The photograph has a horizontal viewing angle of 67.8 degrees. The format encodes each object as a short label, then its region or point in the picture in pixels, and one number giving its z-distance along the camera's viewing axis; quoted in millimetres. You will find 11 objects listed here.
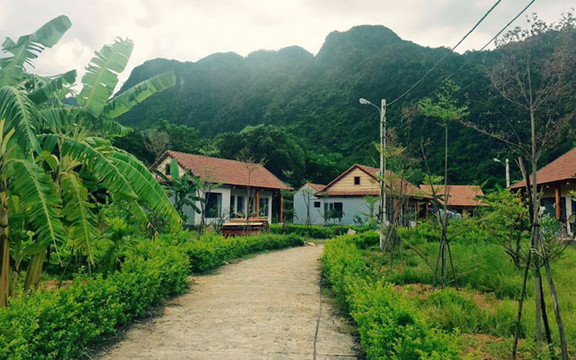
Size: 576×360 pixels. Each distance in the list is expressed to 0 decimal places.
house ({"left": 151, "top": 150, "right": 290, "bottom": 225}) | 25422
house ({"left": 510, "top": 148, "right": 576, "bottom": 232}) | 19480
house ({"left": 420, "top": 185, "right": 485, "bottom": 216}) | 42062
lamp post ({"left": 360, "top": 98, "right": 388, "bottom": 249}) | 13969
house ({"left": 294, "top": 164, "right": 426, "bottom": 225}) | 32594
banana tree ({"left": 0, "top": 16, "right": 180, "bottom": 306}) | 5141
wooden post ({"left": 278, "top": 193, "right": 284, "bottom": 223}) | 31531
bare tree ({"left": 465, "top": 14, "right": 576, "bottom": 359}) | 4488
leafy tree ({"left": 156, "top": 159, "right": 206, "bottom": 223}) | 13047
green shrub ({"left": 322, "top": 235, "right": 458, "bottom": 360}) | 3770
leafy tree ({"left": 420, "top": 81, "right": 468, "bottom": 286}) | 7492
